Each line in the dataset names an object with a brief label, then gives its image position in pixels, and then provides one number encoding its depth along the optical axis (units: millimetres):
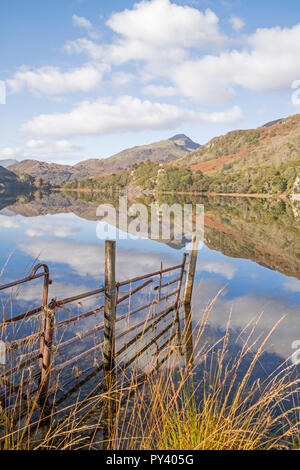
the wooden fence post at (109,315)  5871
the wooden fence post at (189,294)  8511
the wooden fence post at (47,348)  4840
